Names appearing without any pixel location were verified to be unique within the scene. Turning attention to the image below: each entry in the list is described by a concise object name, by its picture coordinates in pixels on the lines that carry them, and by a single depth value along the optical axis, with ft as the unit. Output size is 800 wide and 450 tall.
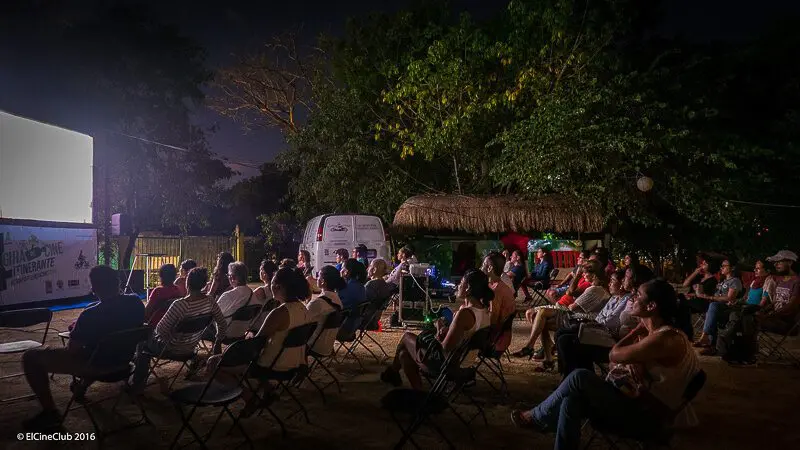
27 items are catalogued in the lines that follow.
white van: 42.98
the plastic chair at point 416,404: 11.78
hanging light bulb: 43.42
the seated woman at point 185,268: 23.04
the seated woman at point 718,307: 25.91
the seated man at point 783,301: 23.47
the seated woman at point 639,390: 10.67
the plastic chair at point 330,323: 17.26
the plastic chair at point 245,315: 18.93
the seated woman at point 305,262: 34.11
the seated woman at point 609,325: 17.39
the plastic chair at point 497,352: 17.35
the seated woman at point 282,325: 14.24
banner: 22.74
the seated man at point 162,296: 18.62
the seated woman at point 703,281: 28.02
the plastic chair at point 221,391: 11.91
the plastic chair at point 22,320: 16.35
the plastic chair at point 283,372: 13.96
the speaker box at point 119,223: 34.40
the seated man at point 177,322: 16.30
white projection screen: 23.67
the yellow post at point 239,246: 67.41
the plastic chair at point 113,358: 13.43
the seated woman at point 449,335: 15.58
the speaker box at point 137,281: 32.63
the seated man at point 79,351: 13.79
